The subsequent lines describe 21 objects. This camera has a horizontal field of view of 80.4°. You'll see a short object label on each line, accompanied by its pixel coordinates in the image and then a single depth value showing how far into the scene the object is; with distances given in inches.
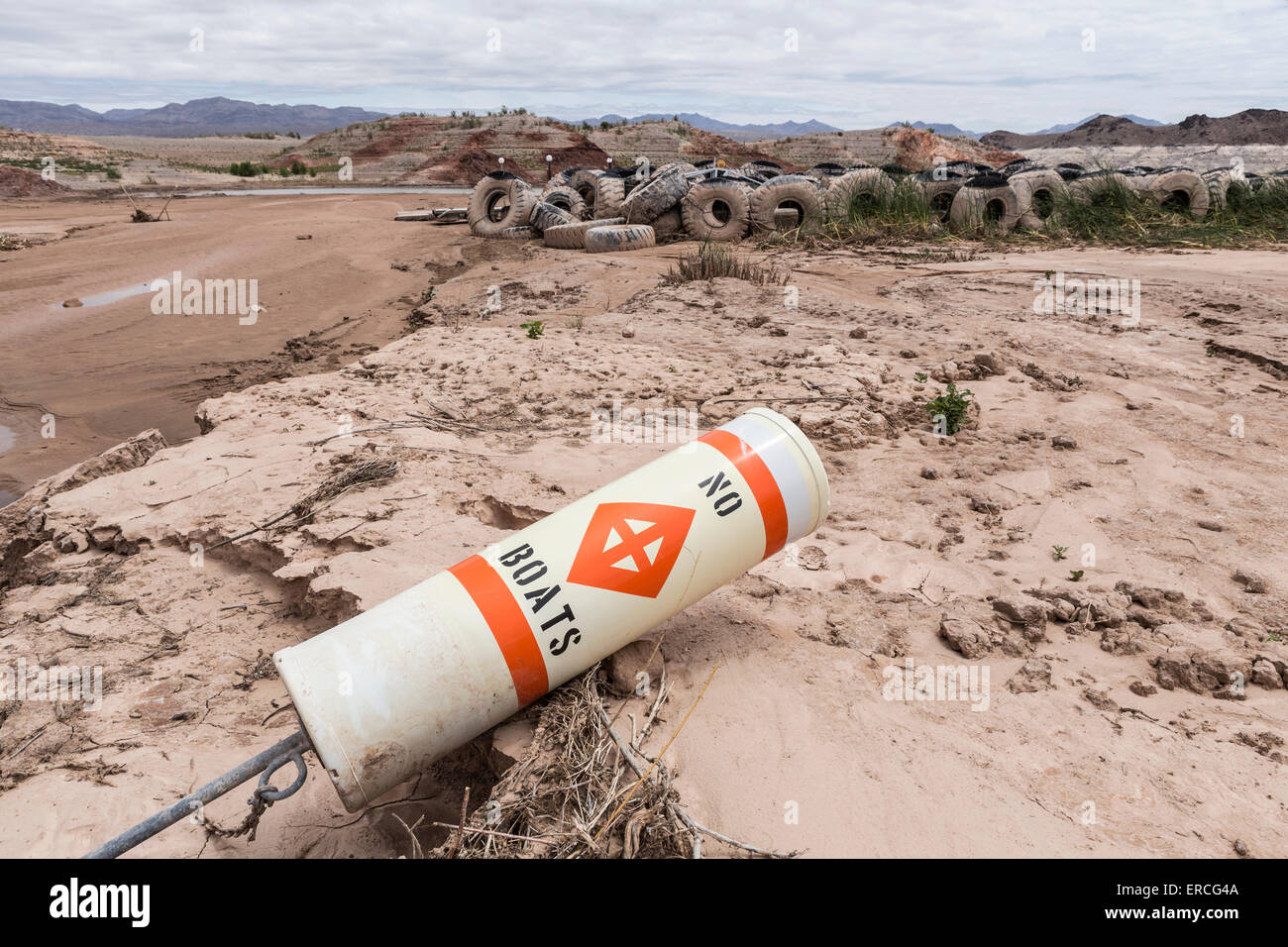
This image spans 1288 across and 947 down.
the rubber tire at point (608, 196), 545.0
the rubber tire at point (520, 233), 534.0
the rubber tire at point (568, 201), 571.5
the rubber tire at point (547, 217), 518.9
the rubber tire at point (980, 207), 463.5
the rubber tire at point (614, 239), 458.0
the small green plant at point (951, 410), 200.2
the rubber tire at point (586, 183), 588.3
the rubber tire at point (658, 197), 491.5
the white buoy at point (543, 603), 81.2
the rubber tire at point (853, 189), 483.5
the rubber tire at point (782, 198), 476.1
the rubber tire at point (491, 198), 546.0
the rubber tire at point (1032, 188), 464.8
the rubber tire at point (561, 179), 613.4
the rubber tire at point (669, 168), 503.2
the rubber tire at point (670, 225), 496.1
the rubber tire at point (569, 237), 484.4
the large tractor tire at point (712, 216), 476.7
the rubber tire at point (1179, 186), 481.4
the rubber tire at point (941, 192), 508.8
